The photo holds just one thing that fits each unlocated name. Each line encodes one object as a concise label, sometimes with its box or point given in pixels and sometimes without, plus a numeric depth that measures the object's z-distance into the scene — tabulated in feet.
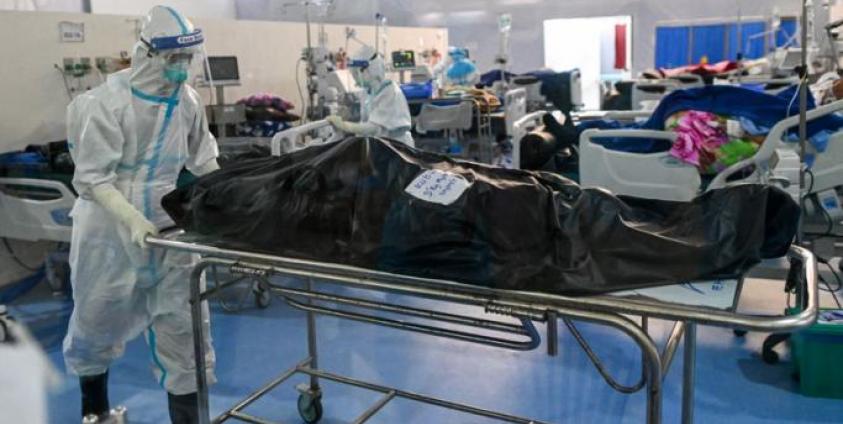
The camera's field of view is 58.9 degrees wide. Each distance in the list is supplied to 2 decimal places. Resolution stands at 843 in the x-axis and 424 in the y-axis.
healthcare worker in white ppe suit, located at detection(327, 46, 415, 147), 16.52
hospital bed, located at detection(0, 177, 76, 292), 12.12
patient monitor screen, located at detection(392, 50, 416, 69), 25.10
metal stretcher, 4.71
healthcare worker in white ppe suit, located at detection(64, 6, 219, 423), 7.84
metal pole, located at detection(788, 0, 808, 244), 7.80
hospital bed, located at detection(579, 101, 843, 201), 9.31
